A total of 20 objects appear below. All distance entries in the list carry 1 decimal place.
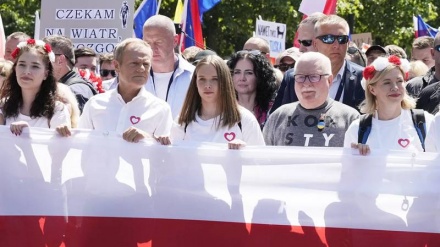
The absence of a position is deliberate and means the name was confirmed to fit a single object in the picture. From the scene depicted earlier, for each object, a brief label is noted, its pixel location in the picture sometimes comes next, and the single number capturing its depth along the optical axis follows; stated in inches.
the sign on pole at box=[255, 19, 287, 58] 1205.1
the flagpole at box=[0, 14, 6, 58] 810.8
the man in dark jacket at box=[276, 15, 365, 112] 563.8
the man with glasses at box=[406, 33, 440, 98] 581.9
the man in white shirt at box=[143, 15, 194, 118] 623.2
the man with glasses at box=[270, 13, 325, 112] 653.9
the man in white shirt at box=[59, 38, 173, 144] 495.4
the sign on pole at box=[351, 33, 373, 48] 1346.0
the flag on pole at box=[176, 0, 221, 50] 1045.8
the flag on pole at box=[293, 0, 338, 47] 904.9
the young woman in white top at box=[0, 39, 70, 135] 501.4
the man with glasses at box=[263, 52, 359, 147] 488.7
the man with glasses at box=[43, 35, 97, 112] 605.3
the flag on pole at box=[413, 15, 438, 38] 1161.4
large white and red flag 452.4
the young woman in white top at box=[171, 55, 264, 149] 491.5
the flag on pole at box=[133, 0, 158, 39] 990.4
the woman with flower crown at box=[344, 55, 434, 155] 468.4
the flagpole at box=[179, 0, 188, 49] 1042.0
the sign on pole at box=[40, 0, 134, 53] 865.5
